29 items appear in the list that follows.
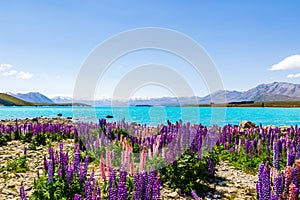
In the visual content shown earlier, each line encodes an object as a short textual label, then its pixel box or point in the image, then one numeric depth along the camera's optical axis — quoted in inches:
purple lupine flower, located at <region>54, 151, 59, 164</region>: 309.7
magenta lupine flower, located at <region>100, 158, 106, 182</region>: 289.2
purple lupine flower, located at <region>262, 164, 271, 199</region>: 182.4
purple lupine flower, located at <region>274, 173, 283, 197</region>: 192.2
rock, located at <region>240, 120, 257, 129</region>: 1027.3
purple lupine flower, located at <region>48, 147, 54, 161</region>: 301.6
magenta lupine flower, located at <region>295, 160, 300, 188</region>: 226.3
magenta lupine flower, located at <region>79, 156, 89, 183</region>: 274.1
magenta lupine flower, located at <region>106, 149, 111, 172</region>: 303.2
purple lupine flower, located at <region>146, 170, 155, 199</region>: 189.3
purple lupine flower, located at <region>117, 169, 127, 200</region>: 177.6
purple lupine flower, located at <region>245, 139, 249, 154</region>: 497.0
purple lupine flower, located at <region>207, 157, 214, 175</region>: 382.9
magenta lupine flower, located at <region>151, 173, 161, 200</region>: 183.5
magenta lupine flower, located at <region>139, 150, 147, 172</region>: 263.5
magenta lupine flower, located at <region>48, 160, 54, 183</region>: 272.9
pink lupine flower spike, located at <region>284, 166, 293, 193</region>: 211.8
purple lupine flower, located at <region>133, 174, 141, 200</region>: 190.2
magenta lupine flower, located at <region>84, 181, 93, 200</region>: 180.3
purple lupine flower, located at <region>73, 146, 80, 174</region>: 273.8
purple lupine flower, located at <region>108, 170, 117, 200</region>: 177.9
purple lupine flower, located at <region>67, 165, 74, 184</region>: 273.7
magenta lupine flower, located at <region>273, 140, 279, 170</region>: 337.1
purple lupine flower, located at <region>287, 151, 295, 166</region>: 293.6
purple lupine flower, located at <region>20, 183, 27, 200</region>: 212.0
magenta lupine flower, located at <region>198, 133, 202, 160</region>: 366.0
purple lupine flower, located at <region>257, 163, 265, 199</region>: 188.7
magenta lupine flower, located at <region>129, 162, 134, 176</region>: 292.9
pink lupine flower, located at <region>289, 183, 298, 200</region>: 165.5
